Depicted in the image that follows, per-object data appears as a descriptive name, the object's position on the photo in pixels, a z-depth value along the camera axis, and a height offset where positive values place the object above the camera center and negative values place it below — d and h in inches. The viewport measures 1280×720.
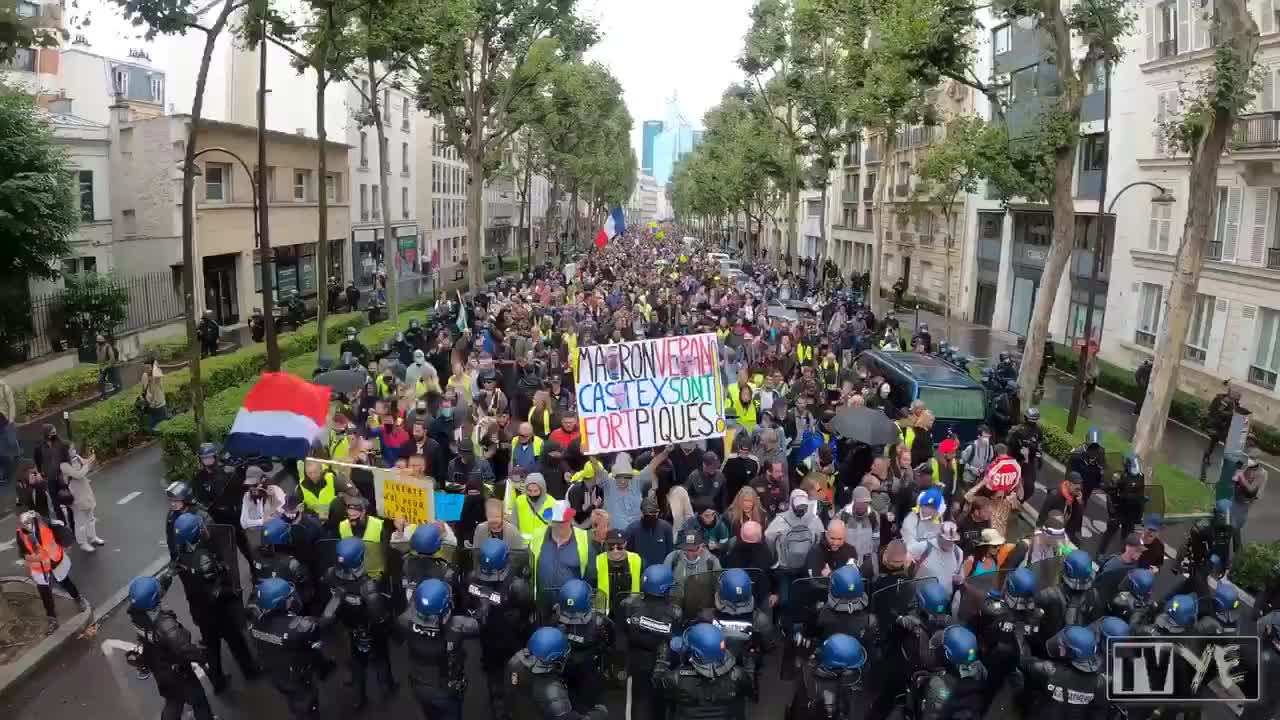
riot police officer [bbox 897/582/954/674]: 248.8 -103.9
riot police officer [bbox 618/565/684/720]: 250.8 -106.2
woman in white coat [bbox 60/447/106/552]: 420.2 -133.1
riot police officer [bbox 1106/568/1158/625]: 265.7 -103.0
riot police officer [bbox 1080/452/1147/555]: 418.3 -116.6
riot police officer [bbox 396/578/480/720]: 236.2 -107.1
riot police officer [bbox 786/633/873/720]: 219.8 -106.0
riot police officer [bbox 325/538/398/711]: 267.1 -109.9
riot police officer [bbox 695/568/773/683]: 250.2 -102.3
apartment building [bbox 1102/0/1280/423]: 832.9 +11.3
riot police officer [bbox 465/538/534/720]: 260.7 -106.5
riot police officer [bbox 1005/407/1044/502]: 461.4 -105.0
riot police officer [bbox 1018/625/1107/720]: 224.2 -105.7
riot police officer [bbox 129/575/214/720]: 244.2 -113.4
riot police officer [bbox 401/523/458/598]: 268.1 -99.1
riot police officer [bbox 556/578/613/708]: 238.1 -104.8
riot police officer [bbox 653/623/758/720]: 216.2 -105.0
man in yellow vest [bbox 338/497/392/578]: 298.0 -102.6
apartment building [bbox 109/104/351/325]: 1157.1 +4.2
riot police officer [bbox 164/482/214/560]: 301.7 -96.5
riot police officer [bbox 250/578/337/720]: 247.8 -111.6
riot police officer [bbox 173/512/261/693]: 289.4 -121.0
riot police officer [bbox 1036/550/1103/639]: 269.9 -102.9
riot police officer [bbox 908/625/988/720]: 217.0 -104.8
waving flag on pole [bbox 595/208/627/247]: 1390.3 -9.8
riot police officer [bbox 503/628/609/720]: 210.9 -104.8
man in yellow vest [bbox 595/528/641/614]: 279.3 -104.2
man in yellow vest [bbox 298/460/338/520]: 340.8 -99.5
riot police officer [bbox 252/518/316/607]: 279.4 -103.3
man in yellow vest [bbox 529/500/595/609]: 278.8 -100.9
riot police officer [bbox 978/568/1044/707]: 254.5 -104.4
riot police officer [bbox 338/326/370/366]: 656.4 -93.2
